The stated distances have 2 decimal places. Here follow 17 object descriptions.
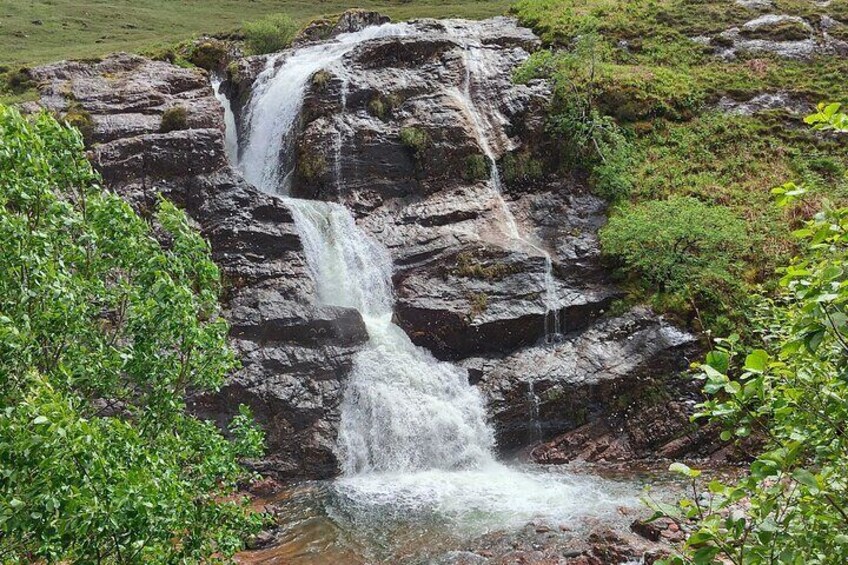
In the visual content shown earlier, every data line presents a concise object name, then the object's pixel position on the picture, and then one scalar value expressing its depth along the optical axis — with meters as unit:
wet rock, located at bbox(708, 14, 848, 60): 33.78
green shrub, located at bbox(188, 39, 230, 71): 37.34
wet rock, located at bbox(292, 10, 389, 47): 42.06
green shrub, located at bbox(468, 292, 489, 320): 20.39
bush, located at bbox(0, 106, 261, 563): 3.80
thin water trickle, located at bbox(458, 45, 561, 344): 20.45
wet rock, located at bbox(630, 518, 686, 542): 11.31
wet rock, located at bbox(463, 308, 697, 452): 17.98
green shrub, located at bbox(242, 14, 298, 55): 44.84
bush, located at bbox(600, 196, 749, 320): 19.89
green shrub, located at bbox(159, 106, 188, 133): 24.67
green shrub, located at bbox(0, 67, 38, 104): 29.28
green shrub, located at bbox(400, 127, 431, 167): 25.66
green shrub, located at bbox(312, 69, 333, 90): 27.61
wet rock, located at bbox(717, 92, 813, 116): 29.55
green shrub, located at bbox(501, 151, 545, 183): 26.20
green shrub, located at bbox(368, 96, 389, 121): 27.11
